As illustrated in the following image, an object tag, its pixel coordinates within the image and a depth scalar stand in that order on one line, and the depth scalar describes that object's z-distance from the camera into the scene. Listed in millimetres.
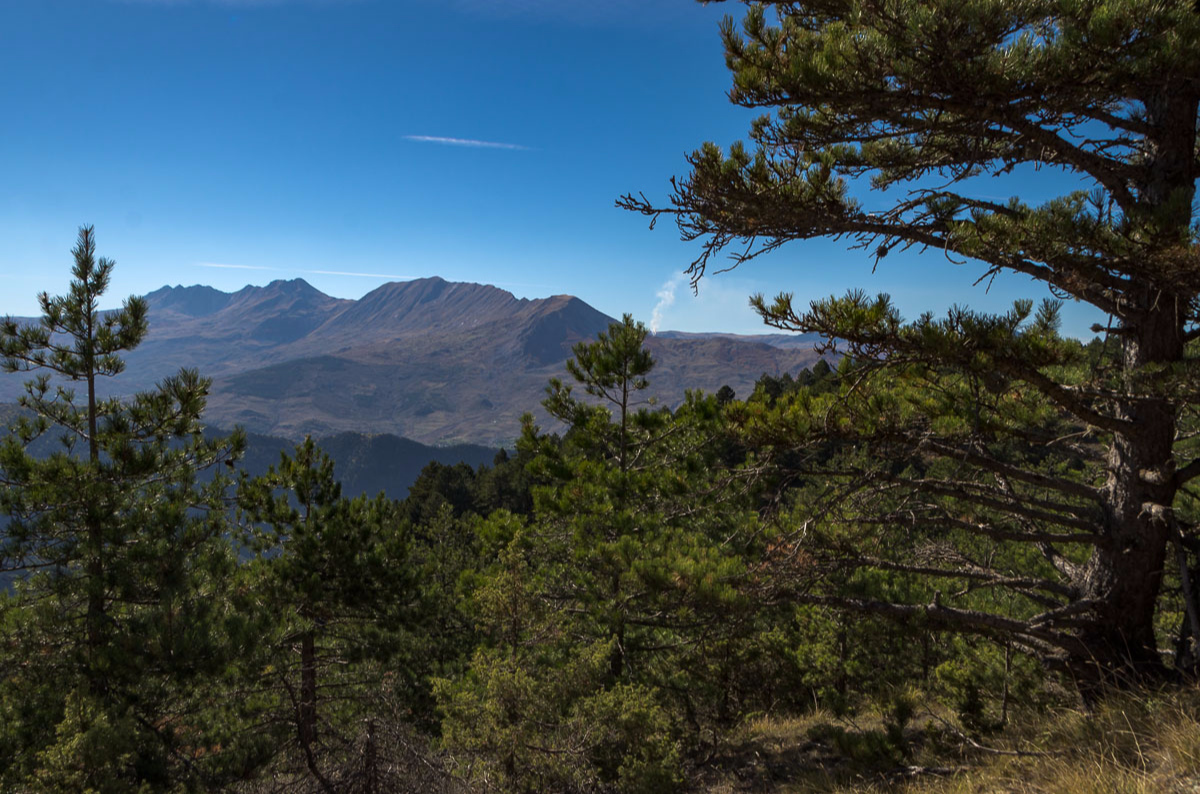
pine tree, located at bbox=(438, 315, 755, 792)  5102
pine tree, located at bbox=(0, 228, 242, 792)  5254
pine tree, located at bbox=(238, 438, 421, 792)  7492
